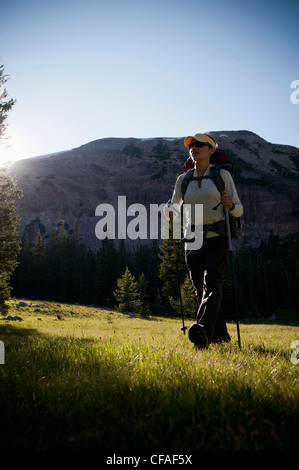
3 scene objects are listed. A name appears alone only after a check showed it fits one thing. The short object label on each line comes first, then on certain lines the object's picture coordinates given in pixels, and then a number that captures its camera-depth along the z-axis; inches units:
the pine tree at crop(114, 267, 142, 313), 1128.4
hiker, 165.8
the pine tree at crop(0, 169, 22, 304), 697.6
